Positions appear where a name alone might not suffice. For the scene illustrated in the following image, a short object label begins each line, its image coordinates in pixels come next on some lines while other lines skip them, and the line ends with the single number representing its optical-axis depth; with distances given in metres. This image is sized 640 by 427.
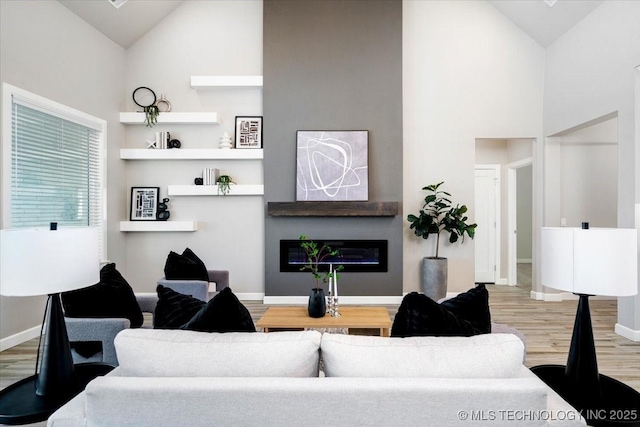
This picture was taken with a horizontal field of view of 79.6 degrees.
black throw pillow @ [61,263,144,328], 2.39
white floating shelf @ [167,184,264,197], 5.26
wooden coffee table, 2.98
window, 3.49
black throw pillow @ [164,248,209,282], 3.75
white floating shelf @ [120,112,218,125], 5.21
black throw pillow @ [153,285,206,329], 1.70
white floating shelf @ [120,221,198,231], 5.25
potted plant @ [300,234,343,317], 3.15
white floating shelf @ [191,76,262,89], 5.21
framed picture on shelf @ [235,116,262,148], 5.34
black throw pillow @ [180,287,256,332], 1.53
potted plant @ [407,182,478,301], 5.12
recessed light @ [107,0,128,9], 4.50
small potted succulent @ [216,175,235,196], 5.21
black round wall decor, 5.41
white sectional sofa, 1.16
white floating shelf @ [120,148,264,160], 5.25
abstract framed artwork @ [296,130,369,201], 5.15
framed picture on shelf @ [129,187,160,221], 5.38
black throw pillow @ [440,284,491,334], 1.71
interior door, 6.58
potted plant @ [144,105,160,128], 5.21
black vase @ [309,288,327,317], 3.15
